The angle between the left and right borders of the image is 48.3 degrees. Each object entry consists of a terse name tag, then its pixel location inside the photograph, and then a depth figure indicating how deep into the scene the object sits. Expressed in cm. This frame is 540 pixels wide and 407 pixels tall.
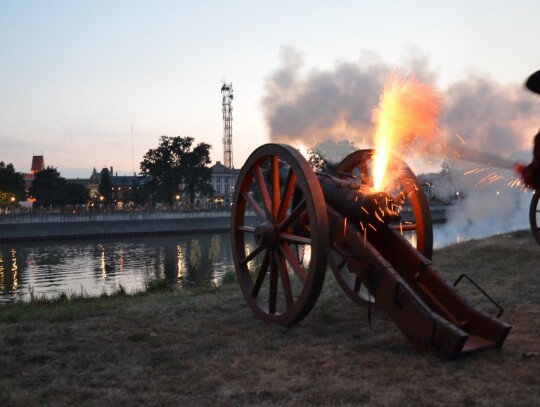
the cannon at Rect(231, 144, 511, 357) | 554
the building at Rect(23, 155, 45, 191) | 17300
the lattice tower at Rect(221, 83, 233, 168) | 9550
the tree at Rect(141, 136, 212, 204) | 8638
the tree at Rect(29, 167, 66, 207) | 8806
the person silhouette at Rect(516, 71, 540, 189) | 331
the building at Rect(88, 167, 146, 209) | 13700
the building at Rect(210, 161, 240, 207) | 13838
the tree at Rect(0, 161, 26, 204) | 8059
